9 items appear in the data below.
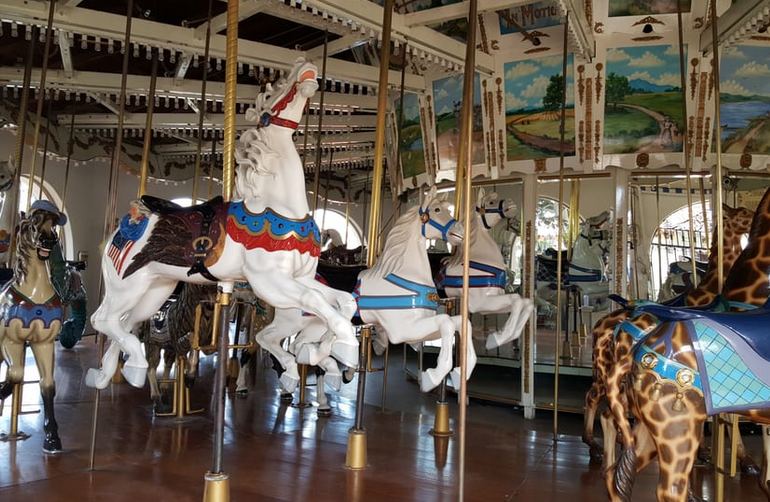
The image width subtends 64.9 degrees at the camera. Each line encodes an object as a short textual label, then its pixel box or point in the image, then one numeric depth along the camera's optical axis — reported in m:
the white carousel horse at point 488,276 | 4.95
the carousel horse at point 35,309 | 3.92
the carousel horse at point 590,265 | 7.14
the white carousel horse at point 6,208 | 6.43
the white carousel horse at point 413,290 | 3.98
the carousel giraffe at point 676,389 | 2.36
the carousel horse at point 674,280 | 7.84
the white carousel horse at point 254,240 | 3.08
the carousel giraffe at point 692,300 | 3.64
